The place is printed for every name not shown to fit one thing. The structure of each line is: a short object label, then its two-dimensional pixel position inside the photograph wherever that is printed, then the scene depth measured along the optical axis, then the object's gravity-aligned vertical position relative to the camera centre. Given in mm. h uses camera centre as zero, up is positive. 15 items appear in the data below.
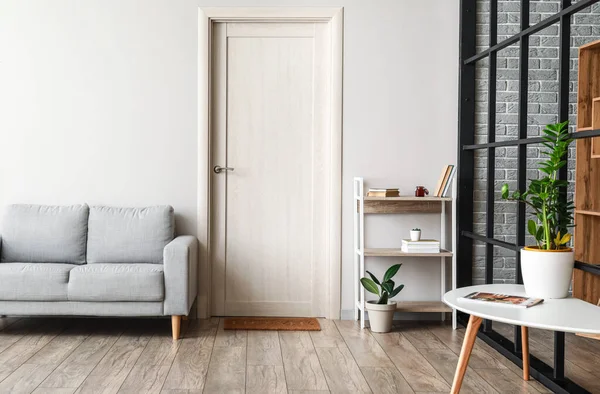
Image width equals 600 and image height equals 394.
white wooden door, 4672 +128
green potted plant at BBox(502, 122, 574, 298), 2705 -209
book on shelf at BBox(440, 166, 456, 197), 4391 +41
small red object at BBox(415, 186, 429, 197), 4457 -24
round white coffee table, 2254 -442
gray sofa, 3967 -472
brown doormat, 4332 -885
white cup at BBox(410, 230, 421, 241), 4371 -302
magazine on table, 2559 -427
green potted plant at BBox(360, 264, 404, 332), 4258 -725
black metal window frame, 3055 +231
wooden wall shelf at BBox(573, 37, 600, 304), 4473 +33
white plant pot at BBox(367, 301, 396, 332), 4254 -795
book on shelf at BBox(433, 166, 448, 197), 4418 +35
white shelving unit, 4367 -351
